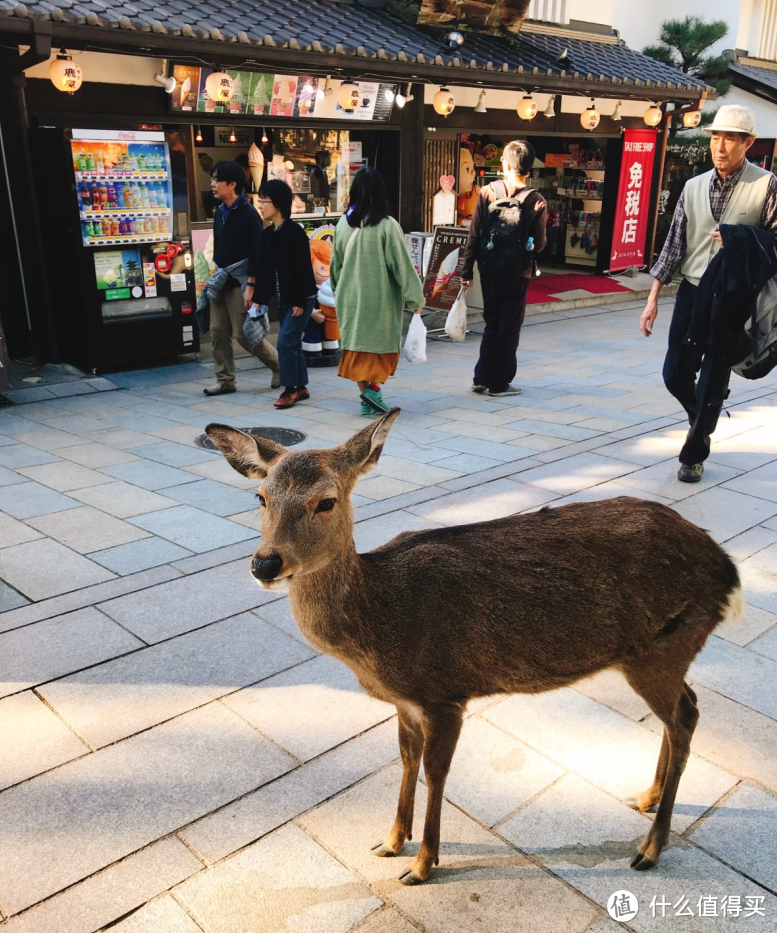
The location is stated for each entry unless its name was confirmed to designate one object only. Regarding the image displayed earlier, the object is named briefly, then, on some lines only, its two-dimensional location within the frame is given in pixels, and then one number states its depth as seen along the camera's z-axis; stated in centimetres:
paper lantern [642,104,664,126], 1591
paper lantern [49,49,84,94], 825
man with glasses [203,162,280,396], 796
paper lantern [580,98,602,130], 1486
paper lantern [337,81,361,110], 1089
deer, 241
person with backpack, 779
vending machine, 882
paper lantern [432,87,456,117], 1212
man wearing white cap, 545
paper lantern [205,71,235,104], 984
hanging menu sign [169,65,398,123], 989
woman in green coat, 712
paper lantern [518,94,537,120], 1330
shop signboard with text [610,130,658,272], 1653
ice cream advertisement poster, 1169
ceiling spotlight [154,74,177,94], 961
